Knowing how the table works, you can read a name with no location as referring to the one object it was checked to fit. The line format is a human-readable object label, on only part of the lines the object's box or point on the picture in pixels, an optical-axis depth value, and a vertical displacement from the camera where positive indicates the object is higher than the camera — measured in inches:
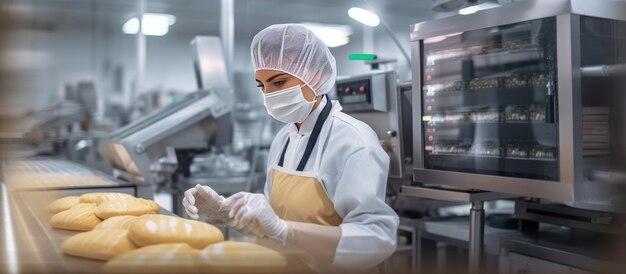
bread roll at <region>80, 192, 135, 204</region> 50.3 -4.9
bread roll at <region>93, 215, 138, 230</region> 40.6 -5.9
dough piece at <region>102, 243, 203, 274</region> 27.8 -6.2
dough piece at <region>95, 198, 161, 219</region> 45.3 -5.4
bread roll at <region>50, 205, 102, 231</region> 43.6 -6.0
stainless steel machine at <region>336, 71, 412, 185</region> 72.8 +5.0
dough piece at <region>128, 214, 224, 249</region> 34.2 -5.7
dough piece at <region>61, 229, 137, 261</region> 32.8 -6.2
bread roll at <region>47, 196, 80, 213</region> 48.9 -5.3
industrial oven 57.3 +4.4
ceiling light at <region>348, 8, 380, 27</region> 62.7 +14.7
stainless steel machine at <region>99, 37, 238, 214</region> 85.0 +1.2
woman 43.4 -2.7
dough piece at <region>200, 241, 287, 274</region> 28.5 -6.4
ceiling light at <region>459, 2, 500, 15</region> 71.3 +18.3
